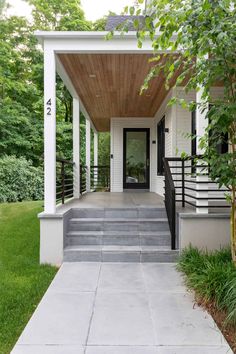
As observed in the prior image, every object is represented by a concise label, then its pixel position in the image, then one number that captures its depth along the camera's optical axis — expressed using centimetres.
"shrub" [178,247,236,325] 303
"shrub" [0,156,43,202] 1112
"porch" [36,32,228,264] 483
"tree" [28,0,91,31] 1720
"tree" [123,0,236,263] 279
